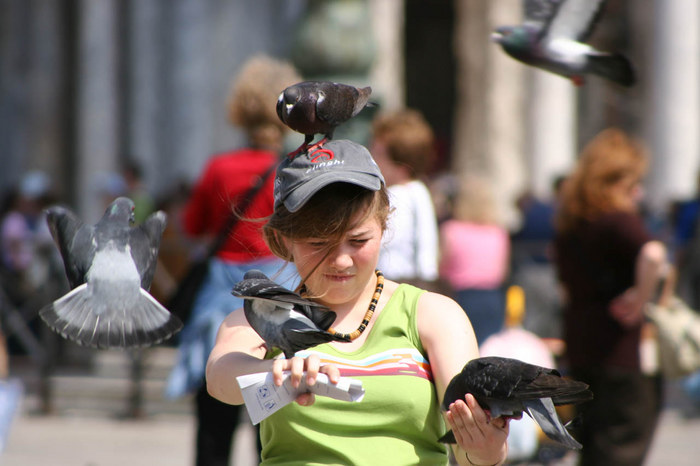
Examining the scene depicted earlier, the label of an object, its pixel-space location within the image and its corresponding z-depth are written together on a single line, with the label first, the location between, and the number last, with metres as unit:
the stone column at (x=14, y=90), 38.87
